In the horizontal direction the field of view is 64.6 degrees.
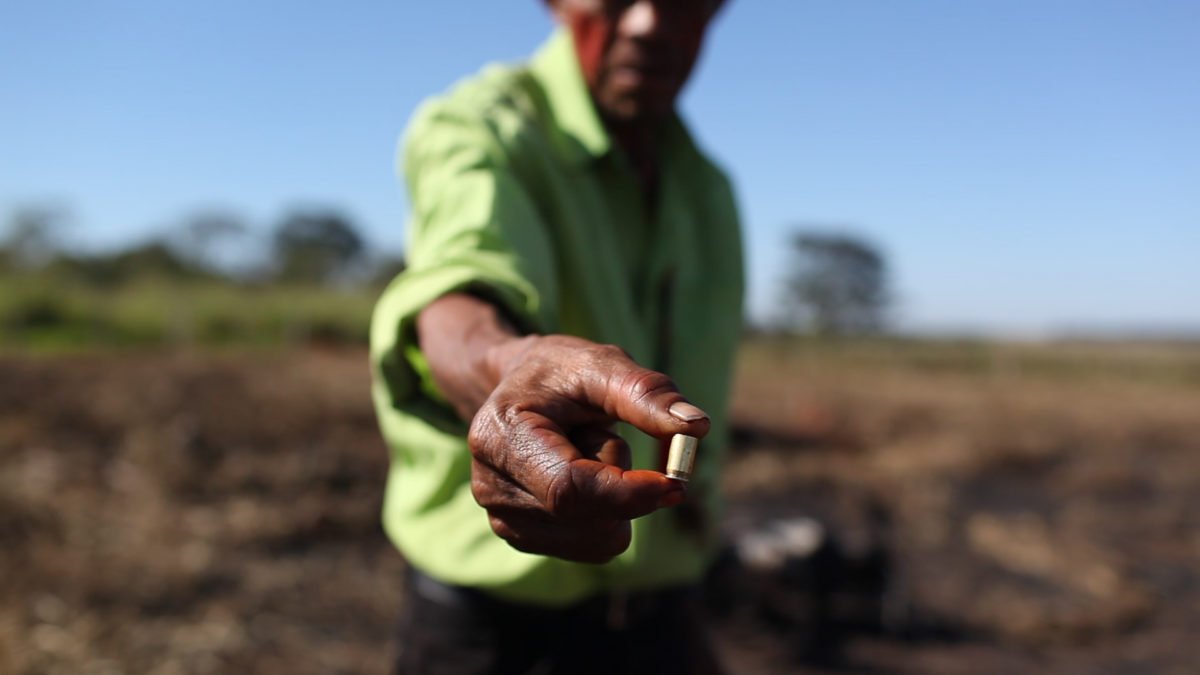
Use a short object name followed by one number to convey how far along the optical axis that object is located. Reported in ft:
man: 2.27
